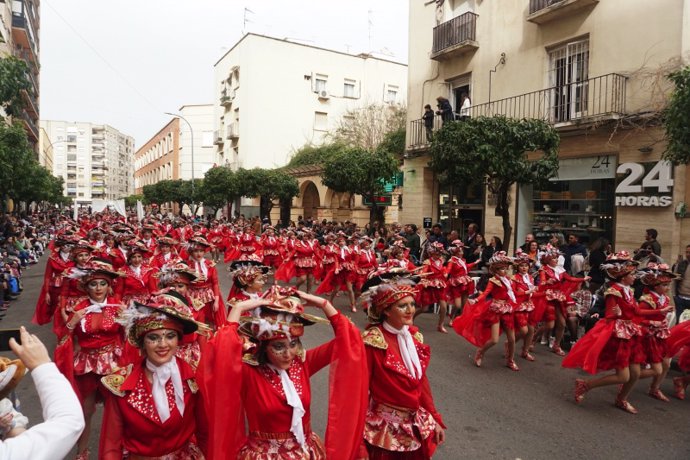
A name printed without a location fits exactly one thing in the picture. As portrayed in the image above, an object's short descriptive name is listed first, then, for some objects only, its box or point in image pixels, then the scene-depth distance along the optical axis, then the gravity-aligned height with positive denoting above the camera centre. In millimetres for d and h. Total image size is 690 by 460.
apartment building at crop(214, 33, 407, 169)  39438 +9245
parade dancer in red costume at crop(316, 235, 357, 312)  11859 -1565
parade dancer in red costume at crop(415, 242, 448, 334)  9930 -1542
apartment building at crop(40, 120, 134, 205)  122006 +11183
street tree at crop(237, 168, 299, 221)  29594 +1267
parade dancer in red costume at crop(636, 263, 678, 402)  6090 -1225
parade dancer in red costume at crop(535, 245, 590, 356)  8258 -1324
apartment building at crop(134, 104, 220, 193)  60062 +7607
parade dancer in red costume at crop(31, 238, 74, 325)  7227 -1169
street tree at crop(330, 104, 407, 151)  33469 +5548
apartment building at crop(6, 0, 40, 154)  34781 +13252
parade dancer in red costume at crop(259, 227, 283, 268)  16250 -1362
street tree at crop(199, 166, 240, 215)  31750 +1305
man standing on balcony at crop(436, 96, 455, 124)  16656 +3306
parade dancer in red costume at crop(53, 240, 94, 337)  5430 -1047
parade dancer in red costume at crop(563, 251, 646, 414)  5965 -1571
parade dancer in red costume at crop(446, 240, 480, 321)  10117 -1346
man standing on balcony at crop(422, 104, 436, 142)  18453 +3269
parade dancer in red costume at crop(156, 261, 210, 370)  4984 -947
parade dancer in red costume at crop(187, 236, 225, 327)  6602 -1192
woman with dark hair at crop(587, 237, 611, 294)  9852 -1024
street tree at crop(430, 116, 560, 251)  11227 +1308
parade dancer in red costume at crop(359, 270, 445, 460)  3561 -1253
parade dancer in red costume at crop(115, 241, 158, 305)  6918 -1036
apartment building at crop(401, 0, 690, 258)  12461 +3323
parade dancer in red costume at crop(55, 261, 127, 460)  4828 -1320
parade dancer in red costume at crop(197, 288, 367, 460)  2955 -1089
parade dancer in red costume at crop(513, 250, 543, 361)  7758 -1388
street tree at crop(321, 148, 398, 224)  17578 +1289
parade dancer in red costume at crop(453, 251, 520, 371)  7559 -1616
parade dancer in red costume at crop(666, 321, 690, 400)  6344 -1700
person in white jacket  1748 -770
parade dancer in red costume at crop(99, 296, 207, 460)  3035 -1164
